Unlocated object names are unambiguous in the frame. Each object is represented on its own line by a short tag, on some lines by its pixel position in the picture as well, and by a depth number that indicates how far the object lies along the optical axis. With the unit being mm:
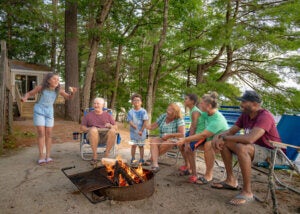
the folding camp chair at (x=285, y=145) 2463
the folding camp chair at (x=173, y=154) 4443
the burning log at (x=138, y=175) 2738
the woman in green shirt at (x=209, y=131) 3205
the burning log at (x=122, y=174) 2713
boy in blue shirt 4371
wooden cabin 17828
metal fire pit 2590
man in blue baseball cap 2643
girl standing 3943
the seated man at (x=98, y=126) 4137
